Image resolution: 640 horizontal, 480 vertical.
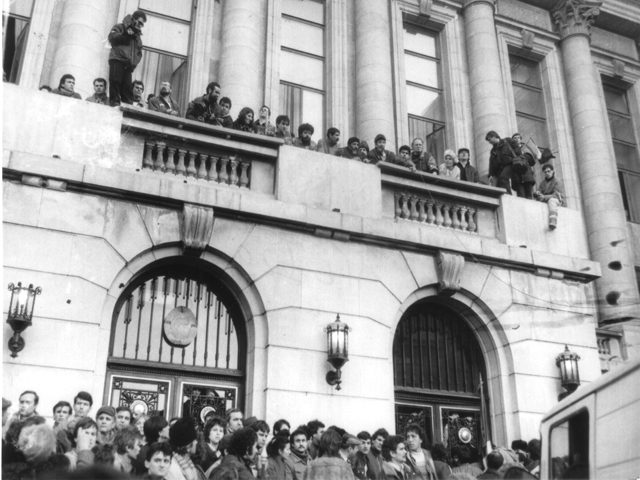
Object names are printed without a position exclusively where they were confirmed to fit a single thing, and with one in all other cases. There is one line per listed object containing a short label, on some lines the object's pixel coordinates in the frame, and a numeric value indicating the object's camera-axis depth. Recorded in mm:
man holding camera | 12188
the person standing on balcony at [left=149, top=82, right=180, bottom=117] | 12453
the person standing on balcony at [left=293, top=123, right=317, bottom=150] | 13124
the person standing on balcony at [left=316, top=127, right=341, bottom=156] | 13673
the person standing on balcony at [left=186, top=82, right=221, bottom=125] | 12422
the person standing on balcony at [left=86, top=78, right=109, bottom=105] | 12148
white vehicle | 3990
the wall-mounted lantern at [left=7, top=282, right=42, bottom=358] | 9344
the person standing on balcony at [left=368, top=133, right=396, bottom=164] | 13721
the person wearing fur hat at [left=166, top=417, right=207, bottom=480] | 6560
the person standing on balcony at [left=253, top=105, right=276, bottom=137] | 12859
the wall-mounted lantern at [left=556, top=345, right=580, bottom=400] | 12797
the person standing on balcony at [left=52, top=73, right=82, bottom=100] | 11641
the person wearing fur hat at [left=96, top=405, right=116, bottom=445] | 7911
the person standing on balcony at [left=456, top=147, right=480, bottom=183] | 15158
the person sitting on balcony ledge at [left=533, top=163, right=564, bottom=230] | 14609
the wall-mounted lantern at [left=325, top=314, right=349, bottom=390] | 11133
